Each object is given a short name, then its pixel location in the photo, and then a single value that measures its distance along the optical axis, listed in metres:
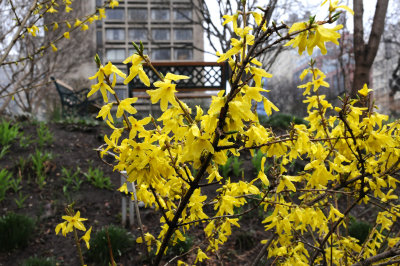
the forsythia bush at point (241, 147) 0.84
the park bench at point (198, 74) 5.42
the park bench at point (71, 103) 7.10
